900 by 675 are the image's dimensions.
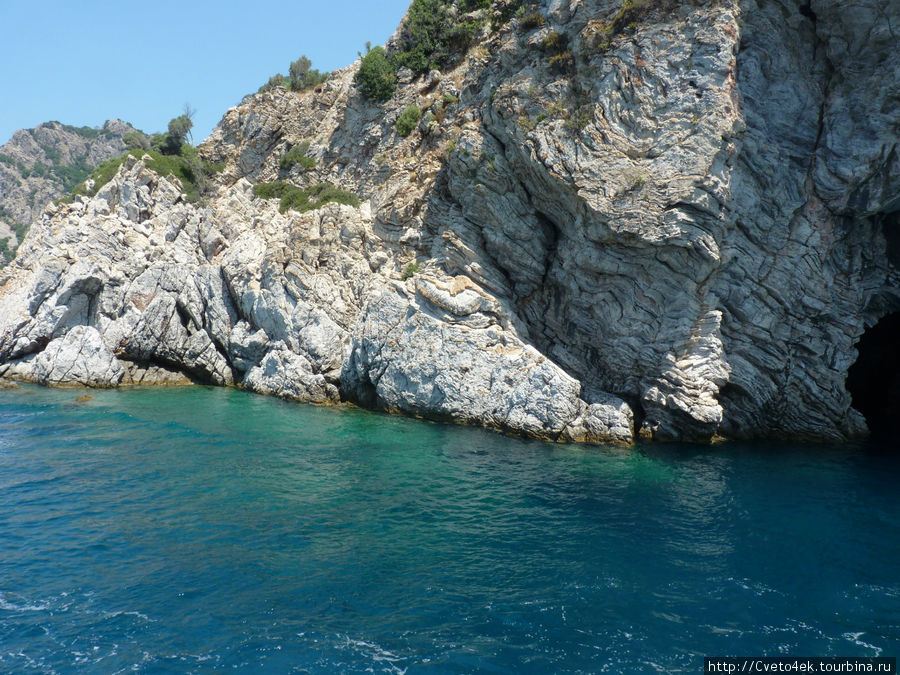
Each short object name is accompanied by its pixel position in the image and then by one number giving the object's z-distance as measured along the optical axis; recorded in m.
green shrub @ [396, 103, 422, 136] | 38.97
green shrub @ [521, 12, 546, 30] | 29.09
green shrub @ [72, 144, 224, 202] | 44.44
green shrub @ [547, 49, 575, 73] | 27.38
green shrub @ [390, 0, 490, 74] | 40.84
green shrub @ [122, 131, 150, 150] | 53.59
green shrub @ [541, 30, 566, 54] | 27.95
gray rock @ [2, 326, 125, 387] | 34.12
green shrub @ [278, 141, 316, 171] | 44.25
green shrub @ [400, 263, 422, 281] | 32.44
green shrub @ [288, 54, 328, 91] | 49.94
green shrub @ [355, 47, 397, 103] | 42.22
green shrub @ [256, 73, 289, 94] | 50.16
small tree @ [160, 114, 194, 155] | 50.66
